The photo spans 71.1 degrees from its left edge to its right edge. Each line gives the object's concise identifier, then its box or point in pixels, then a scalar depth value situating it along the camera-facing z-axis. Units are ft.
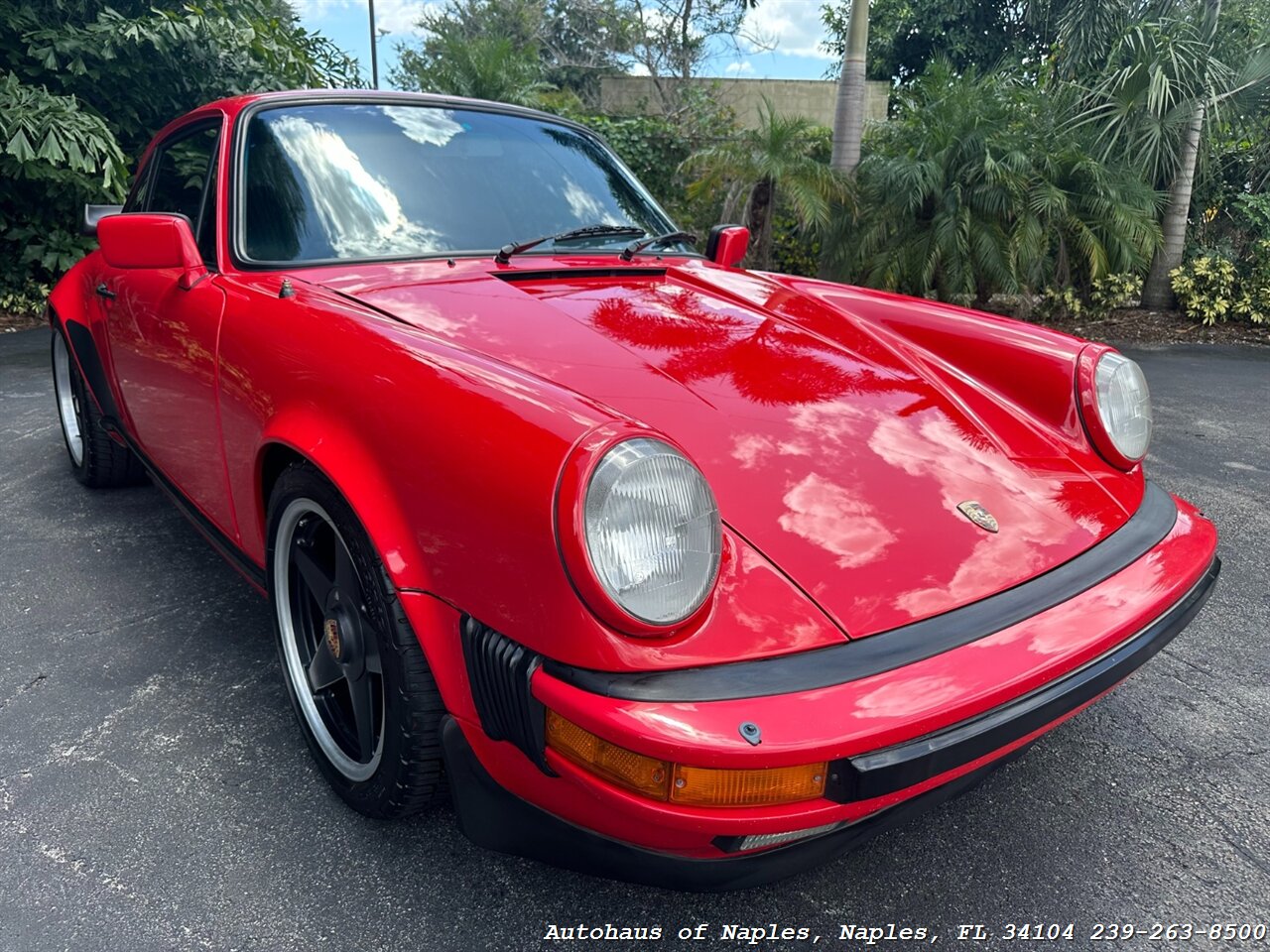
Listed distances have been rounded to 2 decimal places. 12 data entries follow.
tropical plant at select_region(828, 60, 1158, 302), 24.06
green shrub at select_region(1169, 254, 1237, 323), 27.14
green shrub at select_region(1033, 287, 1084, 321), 27.17
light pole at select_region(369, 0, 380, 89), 81.83
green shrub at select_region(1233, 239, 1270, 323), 27.12
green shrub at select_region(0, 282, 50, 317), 25.85
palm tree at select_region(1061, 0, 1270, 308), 25.02
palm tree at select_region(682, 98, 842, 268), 24.95
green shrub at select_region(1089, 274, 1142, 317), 27.25
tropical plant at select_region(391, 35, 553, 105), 34.58
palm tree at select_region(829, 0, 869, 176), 25.05
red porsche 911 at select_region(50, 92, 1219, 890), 3.96
